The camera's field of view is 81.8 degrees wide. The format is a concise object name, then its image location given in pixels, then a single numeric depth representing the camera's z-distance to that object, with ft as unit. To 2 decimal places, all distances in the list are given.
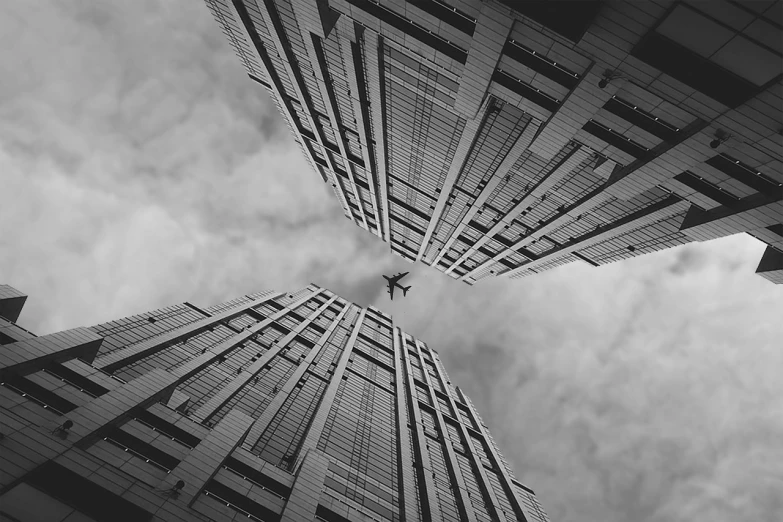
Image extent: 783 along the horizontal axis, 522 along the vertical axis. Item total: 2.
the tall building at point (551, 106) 56.70
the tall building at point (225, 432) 59.78
